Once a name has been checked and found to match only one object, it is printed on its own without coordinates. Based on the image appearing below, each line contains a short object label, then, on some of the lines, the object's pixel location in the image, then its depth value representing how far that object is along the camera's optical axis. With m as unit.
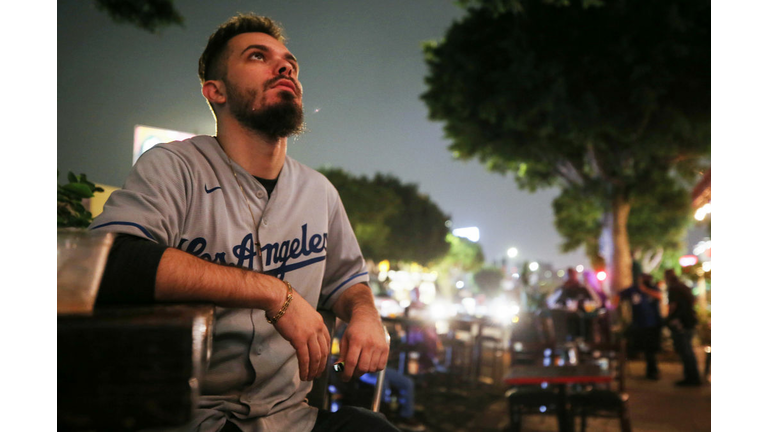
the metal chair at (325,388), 1.39
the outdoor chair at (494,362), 8.27
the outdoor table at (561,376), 3.20
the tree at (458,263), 52.34
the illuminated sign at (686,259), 18.19
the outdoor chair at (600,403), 3.85
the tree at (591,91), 10.31
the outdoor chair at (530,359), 4.08
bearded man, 0.93
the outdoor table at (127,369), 0.58
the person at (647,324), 8.87
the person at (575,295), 8.18
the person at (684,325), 8.00
